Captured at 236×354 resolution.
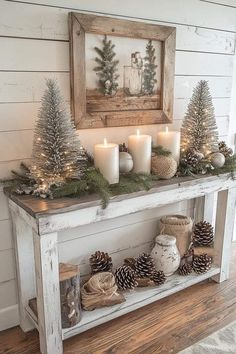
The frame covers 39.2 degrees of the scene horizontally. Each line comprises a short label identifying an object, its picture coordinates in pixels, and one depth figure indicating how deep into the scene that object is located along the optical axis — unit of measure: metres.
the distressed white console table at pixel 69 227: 1.20
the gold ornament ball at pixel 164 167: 1.50
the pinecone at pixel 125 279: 1.62
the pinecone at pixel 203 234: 2.02
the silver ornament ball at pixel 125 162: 1.46
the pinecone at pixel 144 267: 1.68
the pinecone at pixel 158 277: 1.68
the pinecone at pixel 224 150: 1.77
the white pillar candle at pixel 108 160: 1.36
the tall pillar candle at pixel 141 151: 1.49
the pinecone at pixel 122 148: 1.55
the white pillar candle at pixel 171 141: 1.59
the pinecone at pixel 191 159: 1.61
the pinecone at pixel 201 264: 1.82
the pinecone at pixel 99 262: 1.64
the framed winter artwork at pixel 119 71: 1.43
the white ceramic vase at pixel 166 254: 1.72
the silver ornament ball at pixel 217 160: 1.64
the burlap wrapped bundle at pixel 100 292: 1.50
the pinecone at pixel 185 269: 1.78
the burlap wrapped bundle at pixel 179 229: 1.83
